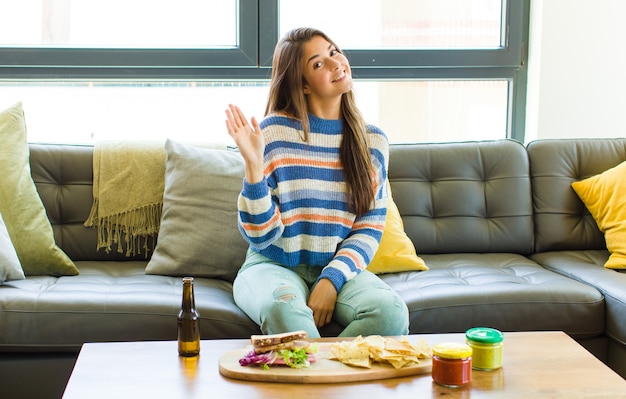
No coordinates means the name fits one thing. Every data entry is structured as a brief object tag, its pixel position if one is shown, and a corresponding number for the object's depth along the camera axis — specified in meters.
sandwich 1.59
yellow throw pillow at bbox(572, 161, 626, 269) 2.74
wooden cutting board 1.53
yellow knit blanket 2.71
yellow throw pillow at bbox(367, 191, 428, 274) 2.60
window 3.14
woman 2.11
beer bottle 1.66
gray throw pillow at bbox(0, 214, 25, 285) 2.32
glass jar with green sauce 1.59
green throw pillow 2.49
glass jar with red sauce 1.50
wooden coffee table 1.47
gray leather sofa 2.13
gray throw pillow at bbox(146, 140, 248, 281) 2.56
